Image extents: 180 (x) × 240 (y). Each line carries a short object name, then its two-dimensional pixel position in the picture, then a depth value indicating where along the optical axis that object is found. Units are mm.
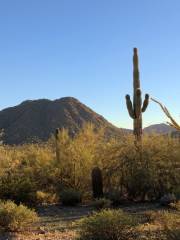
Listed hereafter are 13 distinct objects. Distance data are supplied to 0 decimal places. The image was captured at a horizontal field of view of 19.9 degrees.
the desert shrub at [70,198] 18452
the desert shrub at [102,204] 16297
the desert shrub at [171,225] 8045
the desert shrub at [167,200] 16237
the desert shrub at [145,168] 18891
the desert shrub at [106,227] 9719
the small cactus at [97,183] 18906
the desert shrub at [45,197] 19281
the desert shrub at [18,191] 17641
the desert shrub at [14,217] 12203
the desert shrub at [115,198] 17670
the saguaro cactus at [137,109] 20372
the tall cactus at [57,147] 22522
